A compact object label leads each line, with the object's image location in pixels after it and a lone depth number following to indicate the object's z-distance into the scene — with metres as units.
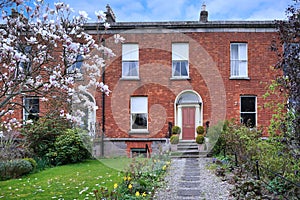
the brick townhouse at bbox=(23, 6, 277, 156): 14.41
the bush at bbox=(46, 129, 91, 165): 11.90
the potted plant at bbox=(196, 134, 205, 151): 12.98
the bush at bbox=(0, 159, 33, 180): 9.48
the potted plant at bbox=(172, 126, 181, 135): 13.99
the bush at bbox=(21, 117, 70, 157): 12.23
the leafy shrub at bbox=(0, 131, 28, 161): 10.38
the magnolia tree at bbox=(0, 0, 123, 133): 3.92
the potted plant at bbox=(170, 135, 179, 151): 13.08
